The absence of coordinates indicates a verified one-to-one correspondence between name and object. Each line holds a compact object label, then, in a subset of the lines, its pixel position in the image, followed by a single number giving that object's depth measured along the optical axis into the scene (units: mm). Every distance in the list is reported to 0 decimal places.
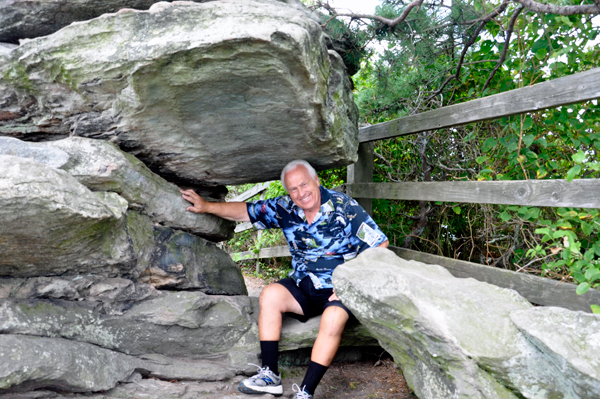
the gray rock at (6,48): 2962
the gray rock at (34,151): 2709
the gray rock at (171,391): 2857
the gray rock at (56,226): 2285
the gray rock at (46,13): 3145
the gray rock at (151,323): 2785
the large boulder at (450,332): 2094
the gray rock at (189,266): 3438
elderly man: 3391
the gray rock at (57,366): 2464
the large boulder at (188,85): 2564
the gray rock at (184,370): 3127
